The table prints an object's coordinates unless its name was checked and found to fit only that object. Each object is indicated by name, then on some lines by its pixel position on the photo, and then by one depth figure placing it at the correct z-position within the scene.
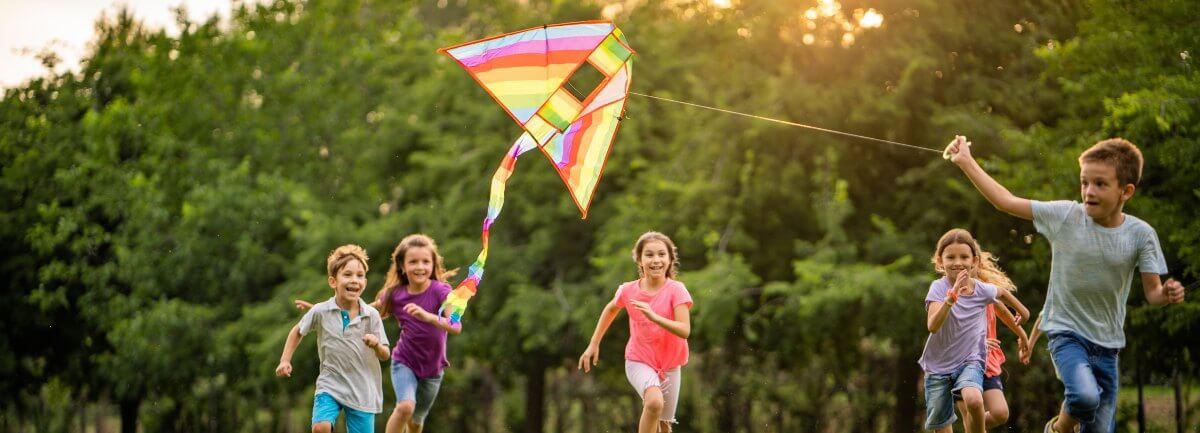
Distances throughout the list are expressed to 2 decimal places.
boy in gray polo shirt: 15.37
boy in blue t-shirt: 12.03
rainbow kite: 15.65
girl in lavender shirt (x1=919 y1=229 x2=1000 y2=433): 15.39
